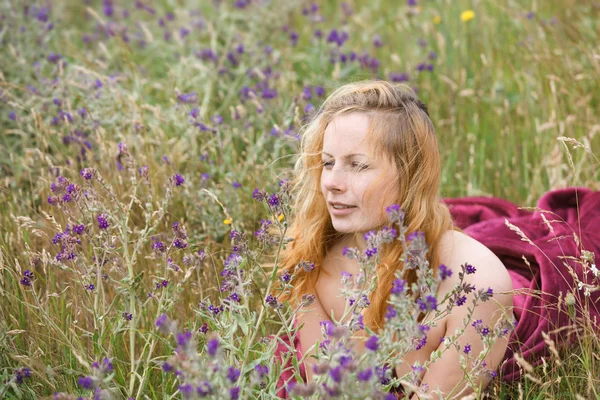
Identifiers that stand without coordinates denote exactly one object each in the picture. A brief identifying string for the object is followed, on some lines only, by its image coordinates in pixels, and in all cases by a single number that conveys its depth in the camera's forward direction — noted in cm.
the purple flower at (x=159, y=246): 195
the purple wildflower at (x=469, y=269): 182
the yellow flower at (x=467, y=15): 329
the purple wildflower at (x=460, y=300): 182
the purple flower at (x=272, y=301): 185
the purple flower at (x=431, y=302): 169
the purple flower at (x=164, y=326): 164
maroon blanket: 218
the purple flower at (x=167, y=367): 165
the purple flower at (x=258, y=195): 190
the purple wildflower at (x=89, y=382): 165
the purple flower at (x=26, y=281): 193
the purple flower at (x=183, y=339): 162
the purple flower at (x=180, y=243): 192
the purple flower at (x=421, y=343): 184
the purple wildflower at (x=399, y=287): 168
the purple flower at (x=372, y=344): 165
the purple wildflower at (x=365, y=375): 162
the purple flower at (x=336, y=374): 161
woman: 207
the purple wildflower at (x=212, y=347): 164
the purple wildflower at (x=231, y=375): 166
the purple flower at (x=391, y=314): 168
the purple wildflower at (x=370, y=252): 177
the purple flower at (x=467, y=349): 191
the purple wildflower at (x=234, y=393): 165
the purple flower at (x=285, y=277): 187
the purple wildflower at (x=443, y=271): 172
